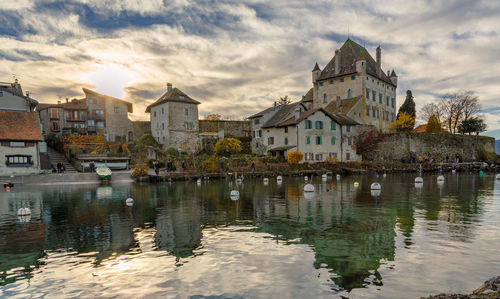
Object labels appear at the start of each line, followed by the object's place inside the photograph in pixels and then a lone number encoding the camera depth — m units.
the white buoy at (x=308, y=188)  26.25
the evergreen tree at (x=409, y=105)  69.00
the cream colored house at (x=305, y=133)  51.97
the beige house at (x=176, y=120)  55.75
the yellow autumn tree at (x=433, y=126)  66.25
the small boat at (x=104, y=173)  37.78
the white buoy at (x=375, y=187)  26.08
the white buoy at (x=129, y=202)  20.93
